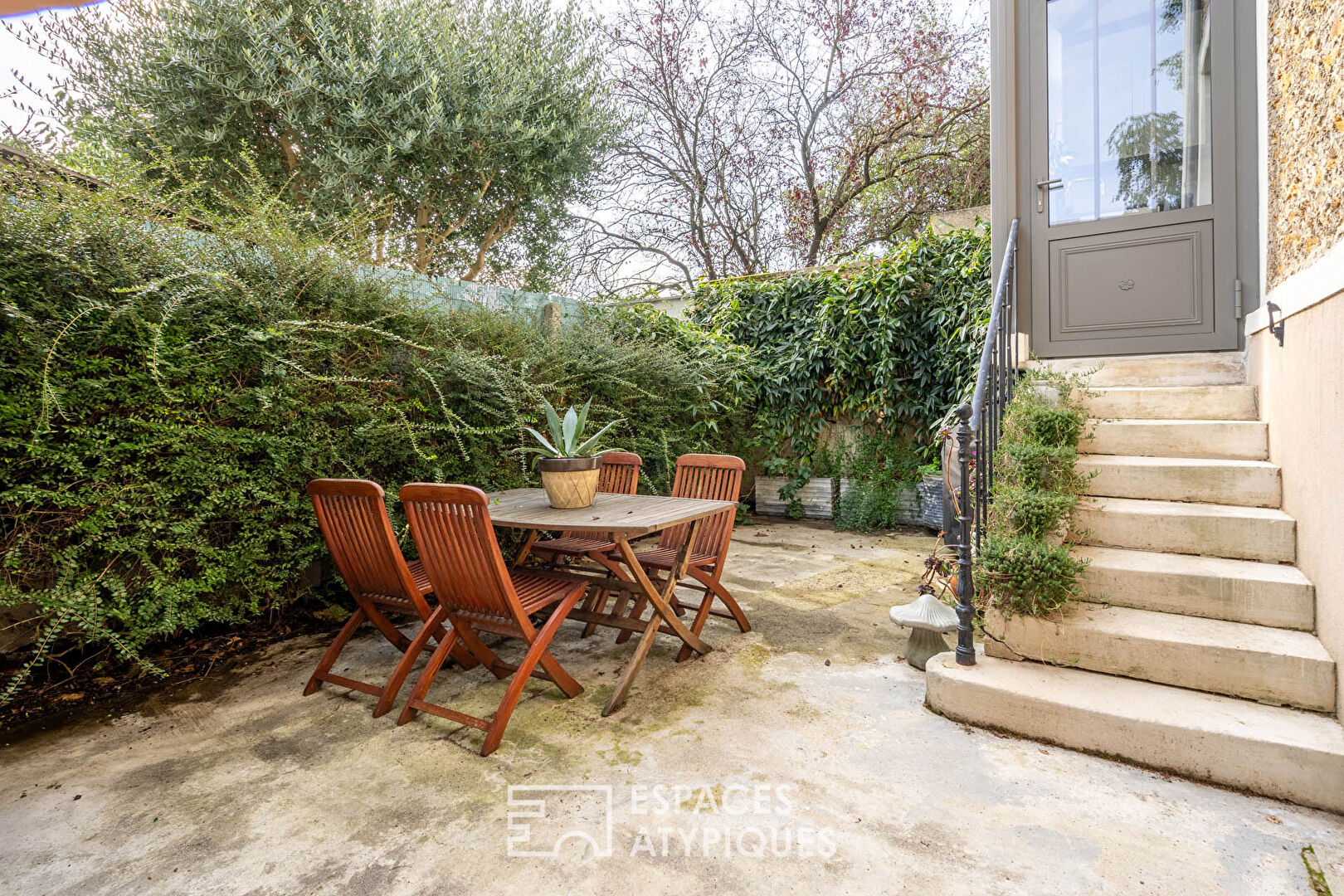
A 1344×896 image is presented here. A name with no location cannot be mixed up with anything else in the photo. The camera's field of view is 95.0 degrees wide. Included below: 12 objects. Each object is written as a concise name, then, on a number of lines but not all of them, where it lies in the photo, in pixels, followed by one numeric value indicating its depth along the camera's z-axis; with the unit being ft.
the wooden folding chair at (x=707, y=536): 10.26
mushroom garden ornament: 8.82
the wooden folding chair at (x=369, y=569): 7.94
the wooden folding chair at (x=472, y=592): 7.14
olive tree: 18.84
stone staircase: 6.23
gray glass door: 11.96
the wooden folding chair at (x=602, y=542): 9.32
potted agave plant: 9.30
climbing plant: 18.29
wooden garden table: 7.98
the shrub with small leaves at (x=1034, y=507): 7.79
